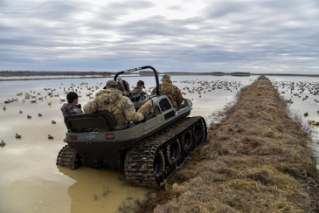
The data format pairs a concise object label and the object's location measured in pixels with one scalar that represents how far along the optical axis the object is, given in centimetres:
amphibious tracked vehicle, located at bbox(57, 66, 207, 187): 515
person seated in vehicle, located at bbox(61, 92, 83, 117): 587
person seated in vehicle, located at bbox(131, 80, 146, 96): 779
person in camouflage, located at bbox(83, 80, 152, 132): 527
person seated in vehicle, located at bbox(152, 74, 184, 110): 868
